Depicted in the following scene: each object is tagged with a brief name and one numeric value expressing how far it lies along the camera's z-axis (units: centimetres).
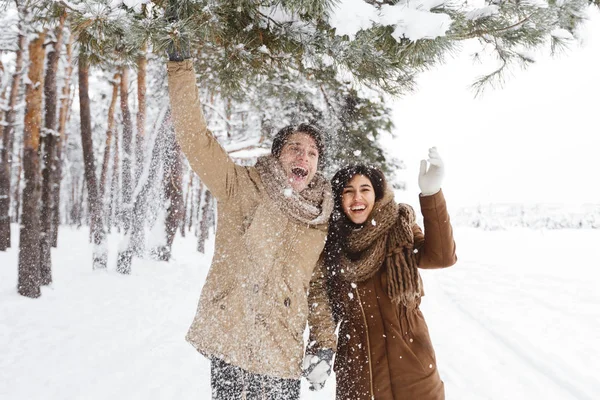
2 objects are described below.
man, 196
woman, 207
